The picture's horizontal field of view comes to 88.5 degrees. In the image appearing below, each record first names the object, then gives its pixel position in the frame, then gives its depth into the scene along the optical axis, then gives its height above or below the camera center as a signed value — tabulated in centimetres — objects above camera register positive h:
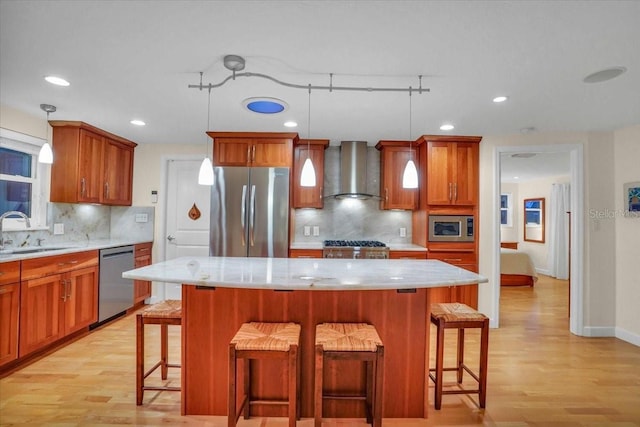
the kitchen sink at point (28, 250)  283 -31
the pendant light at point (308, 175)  241 +33
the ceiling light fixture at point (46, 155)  266 +50
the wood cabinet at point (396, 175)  422 +59
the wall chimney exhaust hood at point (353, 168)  427 +68
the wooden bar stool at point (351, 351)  165 -66
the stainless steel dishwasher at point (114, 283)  356 -75
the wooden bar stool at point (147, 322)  213 -68
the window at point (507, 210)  834 +31
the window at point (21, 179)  316 +38
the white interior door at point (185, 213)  456 +8
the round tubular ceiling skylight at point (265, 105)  271 +98
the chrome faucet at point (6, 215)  283 +0
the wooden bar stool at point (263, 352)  162 -66
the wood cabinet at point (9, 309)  246 -71
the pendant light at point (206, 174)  242 +34
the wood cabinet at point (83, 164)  353 +60
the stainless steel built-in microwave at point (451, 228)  386 -8
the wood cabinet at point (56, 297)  267 -73
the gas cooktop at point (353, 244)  387 -28
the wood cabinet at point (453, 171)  388 +60
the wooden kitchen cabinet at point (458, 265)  373 -51
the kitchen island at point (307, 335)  204 -72
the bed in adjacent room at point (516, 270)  609 -89
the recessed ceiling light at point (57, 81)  241 +102
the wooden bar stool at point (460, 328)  213 -75
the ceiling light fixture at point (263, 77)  210 +99
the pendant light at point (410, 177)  238 +32
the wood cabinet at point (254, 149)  394 +84
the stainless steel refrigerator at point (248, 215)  377 +5
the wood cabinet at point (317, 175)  420 +57
